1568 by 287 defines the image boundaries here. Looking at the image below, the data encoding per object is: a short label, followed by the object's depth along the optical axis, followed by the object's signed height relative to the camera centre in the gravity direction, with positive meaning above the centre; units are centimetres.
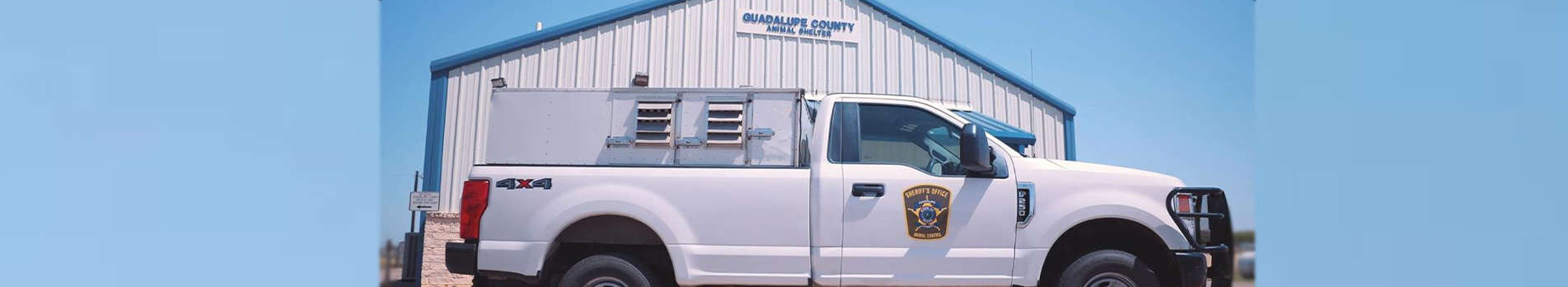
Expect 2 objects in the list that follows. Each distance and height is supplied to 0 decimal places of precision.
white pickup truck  499 -23
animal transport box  514 +20
